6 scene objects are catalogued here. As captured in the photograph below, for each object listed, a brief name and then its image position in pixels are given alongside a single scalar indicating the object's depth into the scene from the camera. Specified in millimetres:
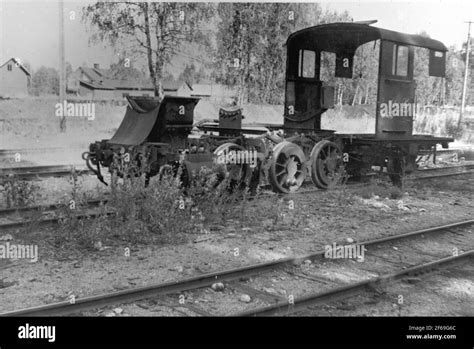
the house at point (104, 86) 21803
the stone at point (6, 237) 7051
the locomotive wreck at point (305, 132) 9180
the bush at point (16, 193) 9078
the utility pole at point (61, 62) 17000
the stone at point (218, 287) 5449
